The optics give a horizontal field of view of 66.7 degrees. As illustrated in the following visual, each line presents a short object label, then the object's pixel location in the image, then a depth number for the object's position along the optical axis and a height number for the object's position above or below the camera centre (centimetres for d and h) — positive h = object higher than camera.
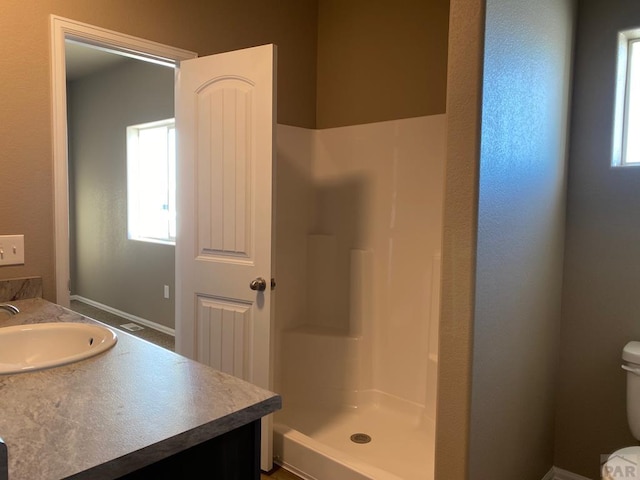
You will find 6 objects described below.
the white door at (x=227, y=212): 225 +0
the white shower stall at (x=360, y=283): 267 -43
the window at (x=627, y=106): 212 +50
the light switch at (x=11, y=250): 189 -17
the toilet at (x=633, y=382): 189 -64
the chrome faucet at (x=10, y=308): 161 -33
